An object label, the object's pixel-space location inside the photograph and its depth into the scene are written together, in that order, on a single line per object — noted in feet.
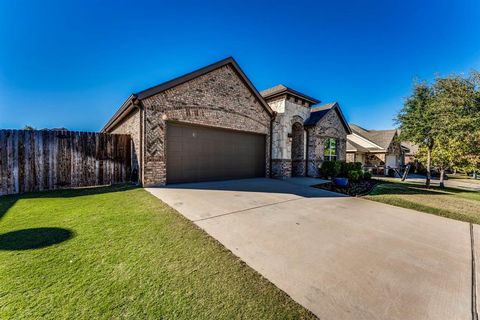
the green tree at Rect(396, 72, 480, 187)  31.55
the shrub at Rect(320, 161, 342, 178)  41.73
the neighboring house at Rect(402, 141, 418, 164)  97.21
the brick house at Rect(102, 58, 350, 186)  26.21
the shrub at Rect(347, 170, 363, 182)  40.14
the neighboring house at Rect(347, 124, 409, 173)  76.64
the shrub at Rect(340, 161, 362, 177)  42.63
